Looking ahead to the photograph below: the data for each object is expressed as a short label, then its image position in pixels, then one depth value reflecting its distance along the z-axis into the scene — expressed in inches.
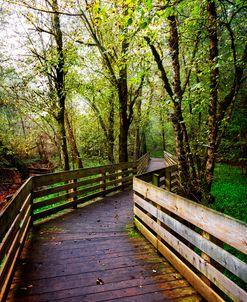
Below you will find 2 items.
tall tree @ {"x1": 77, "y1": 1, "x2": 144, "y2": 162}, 452.1
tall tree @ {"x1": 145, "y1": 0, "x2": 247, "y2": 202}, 234.7
